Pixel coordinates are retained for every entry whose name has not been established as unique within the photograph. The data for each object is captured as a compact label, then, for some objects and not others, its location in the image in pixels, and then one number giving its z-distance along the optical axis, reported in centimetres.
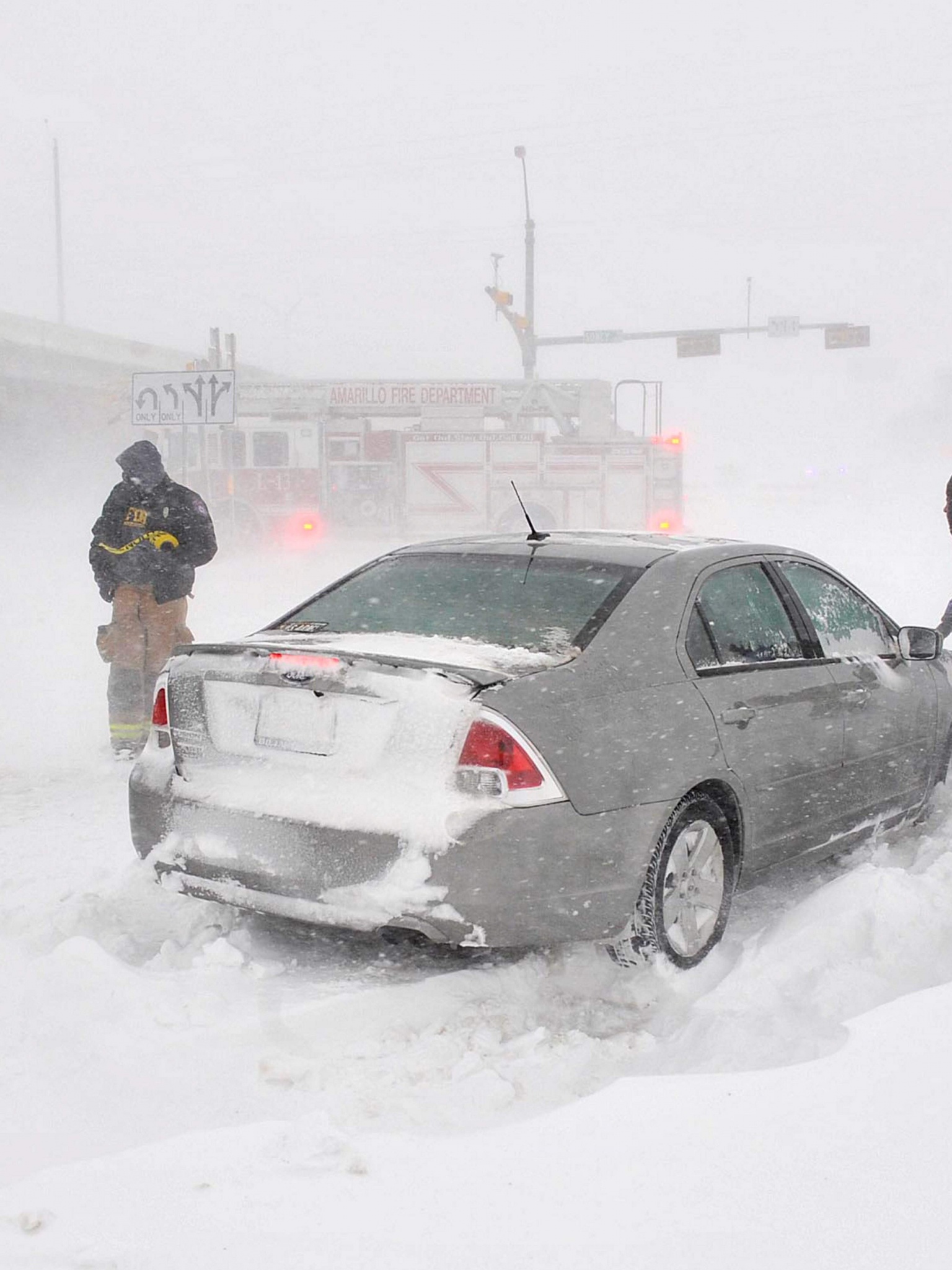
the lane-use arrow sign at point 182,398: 1462
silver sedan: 352
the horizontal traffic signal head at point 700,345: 3494
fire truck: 2381
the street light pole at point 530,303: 3434
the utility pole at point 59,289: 6857
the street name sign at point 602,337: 3428
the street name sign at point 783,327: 3750
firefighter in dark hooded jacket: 756
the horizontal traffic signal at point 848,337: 3597
